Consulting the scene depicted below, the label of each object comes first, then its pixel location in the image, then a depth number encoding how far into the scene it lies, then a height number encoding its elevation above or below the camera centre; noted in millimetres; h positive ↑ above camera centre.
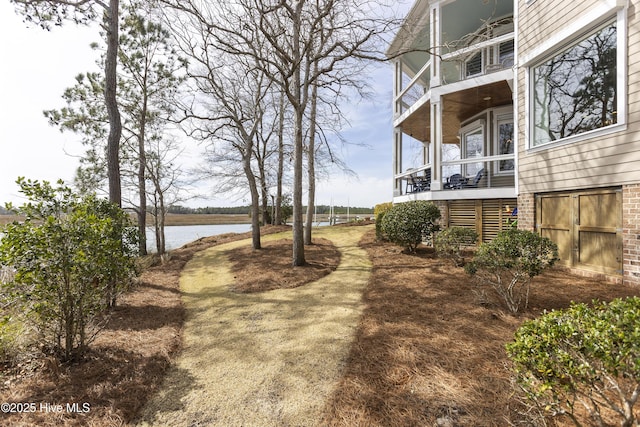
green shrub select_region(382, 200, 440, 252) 7789 -410
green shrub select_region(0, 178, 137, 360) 2830 -563
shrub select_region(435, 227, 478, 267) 6250 -753
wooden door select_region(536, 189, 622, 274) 5133 -418
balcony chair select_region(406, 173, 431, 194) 10331 +1084
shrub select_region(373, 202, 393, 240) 9984 -665
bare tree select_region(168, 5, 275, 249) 9281 +4509
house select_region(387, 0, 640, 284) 4922 +2141
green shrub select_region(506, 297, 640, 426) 1525 -903
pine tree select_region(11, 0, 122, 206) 6719 +4128
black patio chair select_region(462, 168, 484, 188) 9695 +1151
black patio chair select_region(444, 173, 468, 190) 9428 +981
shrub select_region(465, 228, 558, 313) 3871 -726
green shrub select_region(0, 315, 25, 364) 2960 -1457
